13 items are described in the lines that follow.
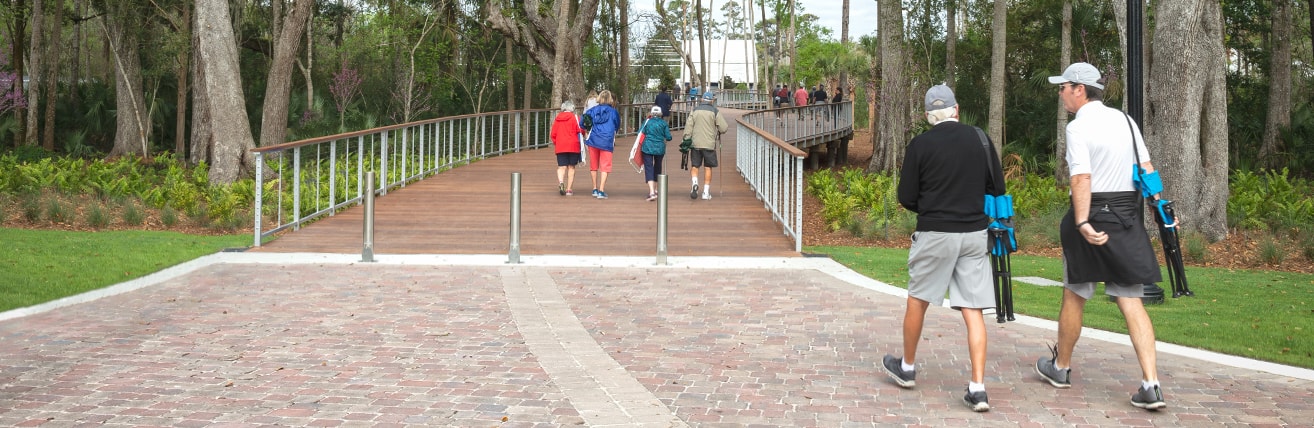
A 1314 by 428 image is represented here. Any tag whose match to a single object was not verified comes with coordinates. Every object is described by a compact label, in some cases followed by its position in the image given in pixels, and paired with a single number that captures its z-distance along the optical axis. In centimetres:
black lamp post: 1024
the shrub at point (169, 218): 1678
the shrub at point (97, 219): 1652
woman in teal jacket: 1727
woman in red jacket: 1752
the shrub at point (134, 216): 1689
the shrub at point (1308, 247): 1536
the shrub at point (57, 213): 1692
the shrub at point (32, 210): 1688
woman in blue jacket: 1770
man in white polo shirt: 611
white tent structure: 11266
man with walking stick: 1775
